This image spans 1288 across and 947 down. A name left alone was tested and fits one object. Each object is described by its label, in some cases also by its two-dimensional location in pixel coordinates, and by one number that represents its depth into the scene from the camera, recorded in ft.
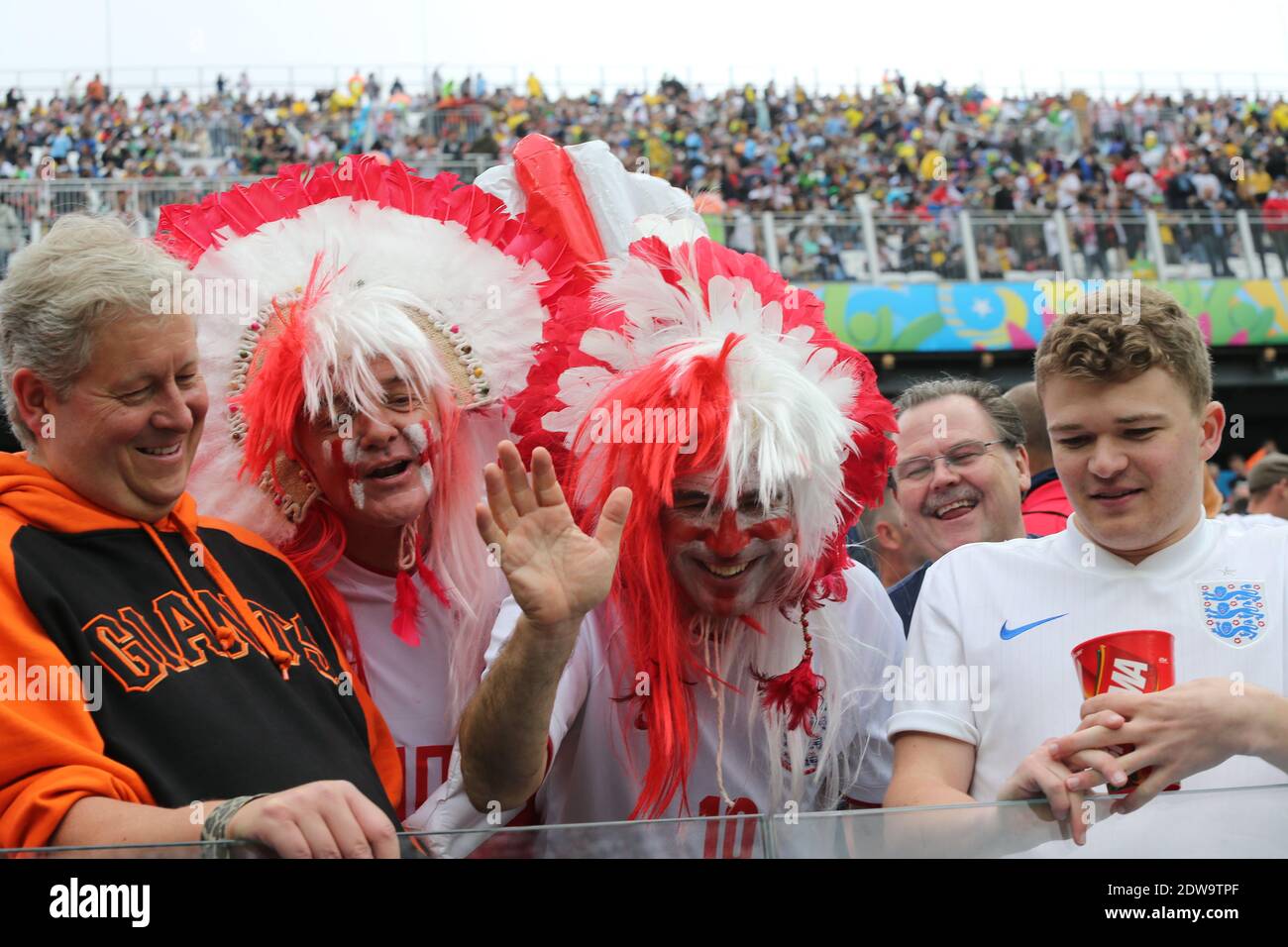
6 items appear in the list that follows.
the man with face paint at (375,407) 7.02
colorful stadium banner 38.91
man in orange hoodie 4.86
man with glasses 9.58
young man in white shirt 5.96
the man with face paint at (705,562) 6.45
